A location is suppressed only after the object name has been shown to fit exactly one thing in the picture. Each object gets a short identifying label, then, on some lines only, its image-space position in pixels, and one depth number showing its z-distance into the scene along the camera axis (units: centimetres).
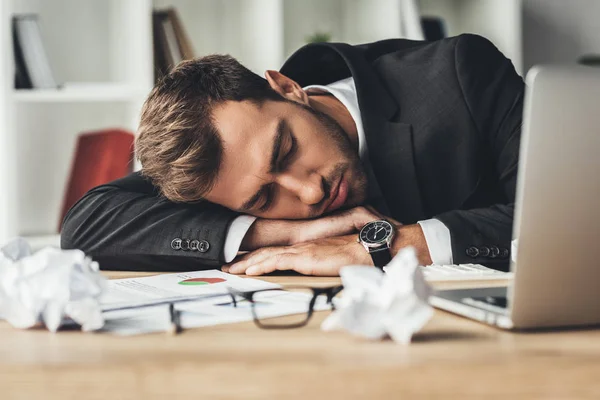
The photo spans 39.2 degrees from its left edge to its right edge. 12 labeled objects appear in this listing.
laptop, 67
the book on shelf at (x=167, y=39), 310
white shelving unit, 286
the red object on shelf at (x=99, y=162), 306
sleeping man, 151
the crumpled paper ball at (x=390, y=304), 70
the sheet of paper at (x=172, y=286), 101
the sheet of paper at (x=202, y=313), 81
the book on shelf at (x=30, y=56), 287
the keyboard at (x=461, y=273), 116
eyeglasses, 82
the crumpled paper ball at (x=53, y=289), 78
